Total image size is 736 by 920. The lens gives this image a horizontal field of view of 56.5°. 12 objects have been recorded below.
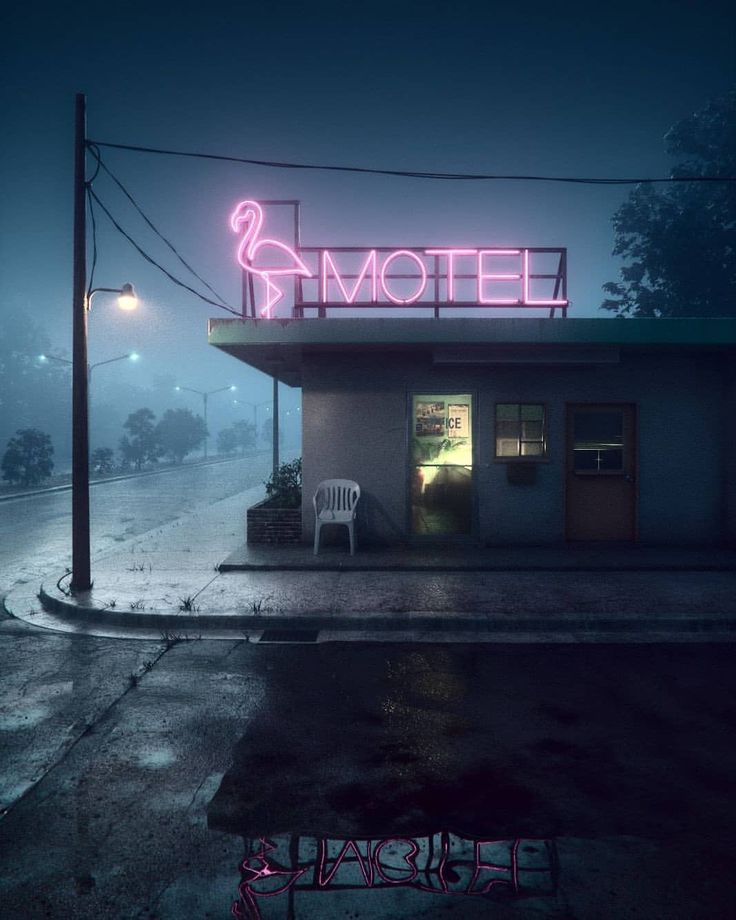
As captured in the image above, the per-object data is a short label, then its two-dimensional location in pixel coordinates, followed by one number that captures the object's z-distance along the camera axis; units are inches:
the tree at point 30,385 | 3496.6
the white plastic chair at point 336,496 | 453.1
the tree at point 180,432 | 2314.2
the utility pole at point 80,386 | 342.3
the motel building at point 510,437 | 459.2
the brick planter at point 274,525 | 465.1
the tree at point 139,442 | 1814.7
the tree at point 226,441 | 3021.7
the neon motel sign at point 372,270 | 455.5
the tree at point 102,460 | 1541.6
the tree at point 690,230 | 1137.4
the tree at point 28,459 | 1202.6
